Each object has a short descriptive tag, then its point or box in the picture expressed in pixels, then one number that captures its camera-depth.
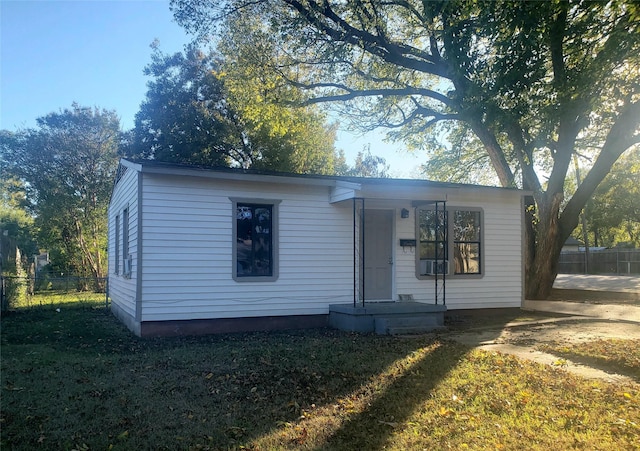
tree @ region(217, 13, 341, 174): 16.02
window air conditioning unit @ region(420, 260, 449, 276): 11.06
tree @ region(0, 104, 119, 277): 24.38
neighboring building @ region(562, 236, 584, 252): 50.17
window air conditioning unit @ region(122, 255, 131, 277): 9.73
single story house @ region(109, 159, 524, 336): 8.96
